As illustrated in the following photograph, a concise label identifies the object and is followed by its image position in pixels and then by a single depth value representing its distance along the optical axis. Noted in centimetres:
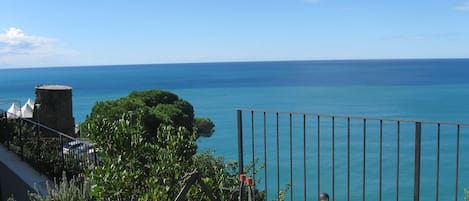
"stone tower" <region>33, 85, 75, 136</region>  1567
